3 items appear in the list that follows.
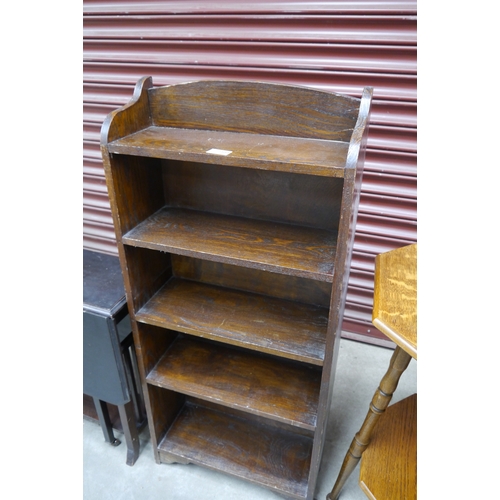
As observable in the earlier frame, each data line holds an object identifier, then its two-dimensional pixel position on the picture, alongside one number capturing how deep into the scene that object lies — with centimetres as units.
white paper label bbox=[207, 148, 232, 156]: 97
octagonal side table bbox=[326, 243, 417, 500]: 85
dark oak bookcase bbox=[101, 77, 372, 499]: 102
